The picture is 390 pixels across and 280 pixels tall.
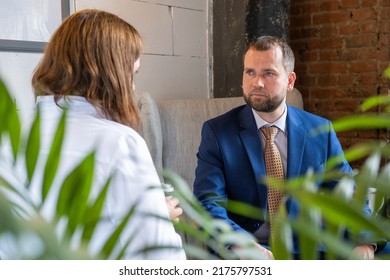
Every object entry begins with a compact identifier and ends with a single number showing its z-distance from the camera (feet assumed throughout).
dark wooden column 11.32
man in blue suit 7.13
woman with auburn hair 3.89
